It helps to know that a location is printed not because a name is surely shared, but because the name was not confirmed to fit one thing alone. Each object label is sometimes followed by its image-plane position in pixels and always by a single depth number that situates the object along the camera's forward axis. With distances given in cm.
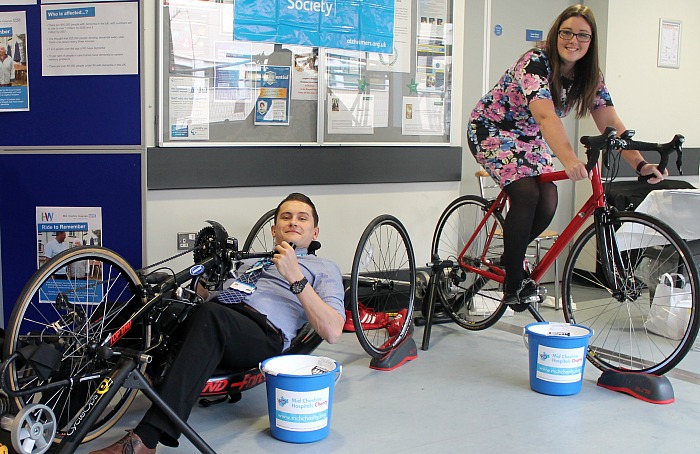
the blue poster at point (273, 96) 382
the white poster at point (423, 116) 427
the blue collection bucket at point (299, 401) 238
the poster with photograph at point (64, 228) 333
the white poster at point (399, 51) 413
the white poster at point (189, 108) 359
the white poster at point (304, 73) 390
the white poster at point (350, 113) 403
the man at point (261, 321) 217
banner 373
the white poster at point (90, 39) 325
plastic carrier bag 375
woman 315
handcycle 202
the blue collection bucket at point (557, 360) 290
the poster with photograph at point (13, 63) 328
